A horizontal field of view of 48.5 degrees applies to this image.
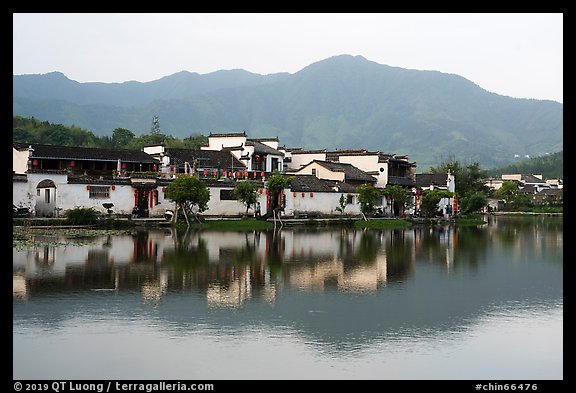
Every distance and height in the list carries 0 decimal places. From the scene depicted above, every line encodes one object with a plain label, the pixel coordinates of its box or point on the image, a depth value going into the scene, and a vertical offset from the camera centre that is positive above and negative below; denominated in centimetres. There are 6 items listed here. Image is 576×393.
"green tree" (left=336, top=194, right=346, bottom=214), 4903 -1
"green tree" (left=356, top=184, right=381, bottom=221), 4819 +43
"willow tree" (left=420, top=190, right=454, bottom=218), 5417 +35
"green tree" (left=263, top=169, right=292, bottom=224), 4466 +94
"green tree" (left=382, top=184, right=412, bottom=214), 5241 +78
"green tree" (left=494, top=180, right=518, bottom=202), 8981 +151
